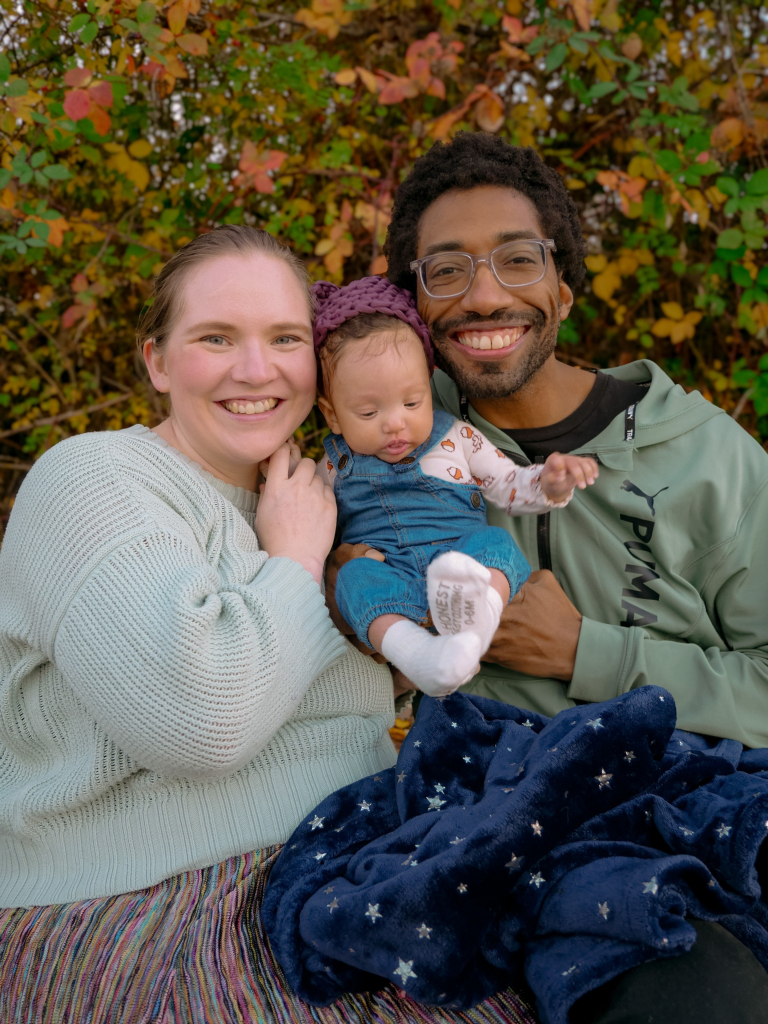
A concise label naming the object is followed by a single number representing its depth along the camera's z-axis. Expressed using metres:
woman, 1.68
